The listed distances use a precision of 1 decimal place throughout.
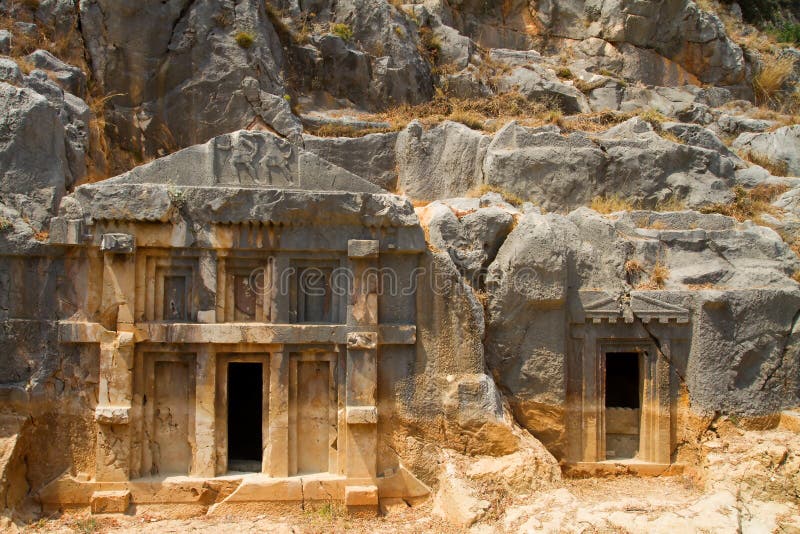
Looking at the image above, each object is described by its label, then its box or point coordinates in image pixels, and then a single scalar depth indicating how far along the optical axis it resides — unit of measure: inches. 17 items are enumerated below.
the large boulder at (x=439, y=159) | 467.2
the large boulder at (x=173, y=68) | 499.2
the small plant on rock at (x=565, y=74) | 706.2
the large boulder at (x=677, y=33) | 741.3
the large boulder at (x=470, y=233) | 339.0
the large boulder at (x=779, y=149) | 529.3
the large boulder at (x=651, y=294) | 332.8
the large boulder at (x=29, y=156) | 310.7
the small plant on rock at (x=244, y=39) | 521.7
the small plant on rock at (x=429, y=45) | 664.7
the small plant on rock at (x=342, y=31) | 598.5
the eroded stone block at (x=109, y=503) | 291.3
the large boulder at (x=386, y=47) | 605.9
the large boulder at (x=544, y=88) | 644.1
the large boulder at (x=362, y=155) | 491.2
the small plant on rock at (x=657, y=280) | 355.6
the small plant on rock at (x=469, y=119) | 517.7
